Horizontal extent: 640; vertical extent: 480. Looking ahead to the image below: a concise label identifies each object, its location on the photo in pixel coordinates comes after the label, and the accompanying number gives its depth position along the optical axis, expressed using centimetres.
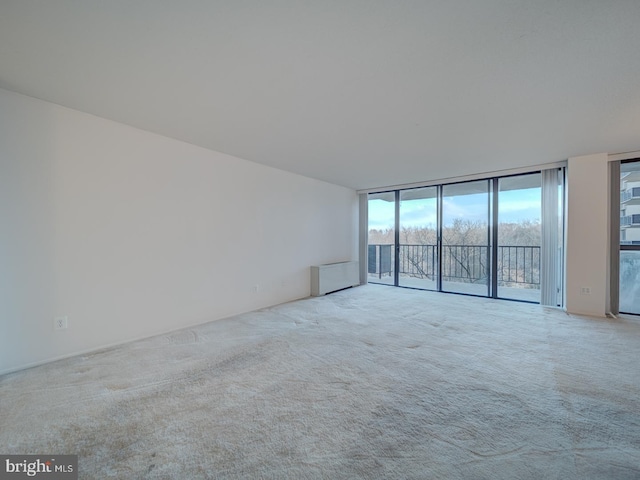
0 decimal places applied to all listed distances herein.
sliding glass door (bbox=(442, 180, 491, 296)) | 529
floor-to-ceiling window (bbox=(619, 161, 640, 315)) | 396
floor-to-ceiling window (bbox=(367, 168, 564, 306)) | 444
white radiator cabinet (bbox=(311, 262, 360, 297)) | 533
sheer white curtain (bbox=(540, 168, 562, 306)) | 436
